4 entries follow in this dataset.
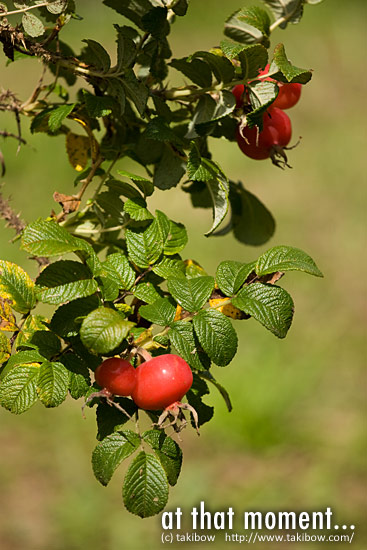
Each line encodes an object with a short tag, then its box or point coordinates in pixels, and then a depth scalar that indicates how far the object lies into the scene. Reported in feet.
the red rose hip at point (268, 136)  3.19
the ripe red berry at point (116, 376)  2.95
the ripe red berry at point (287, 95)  3.18
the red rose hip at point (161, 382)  2.95
